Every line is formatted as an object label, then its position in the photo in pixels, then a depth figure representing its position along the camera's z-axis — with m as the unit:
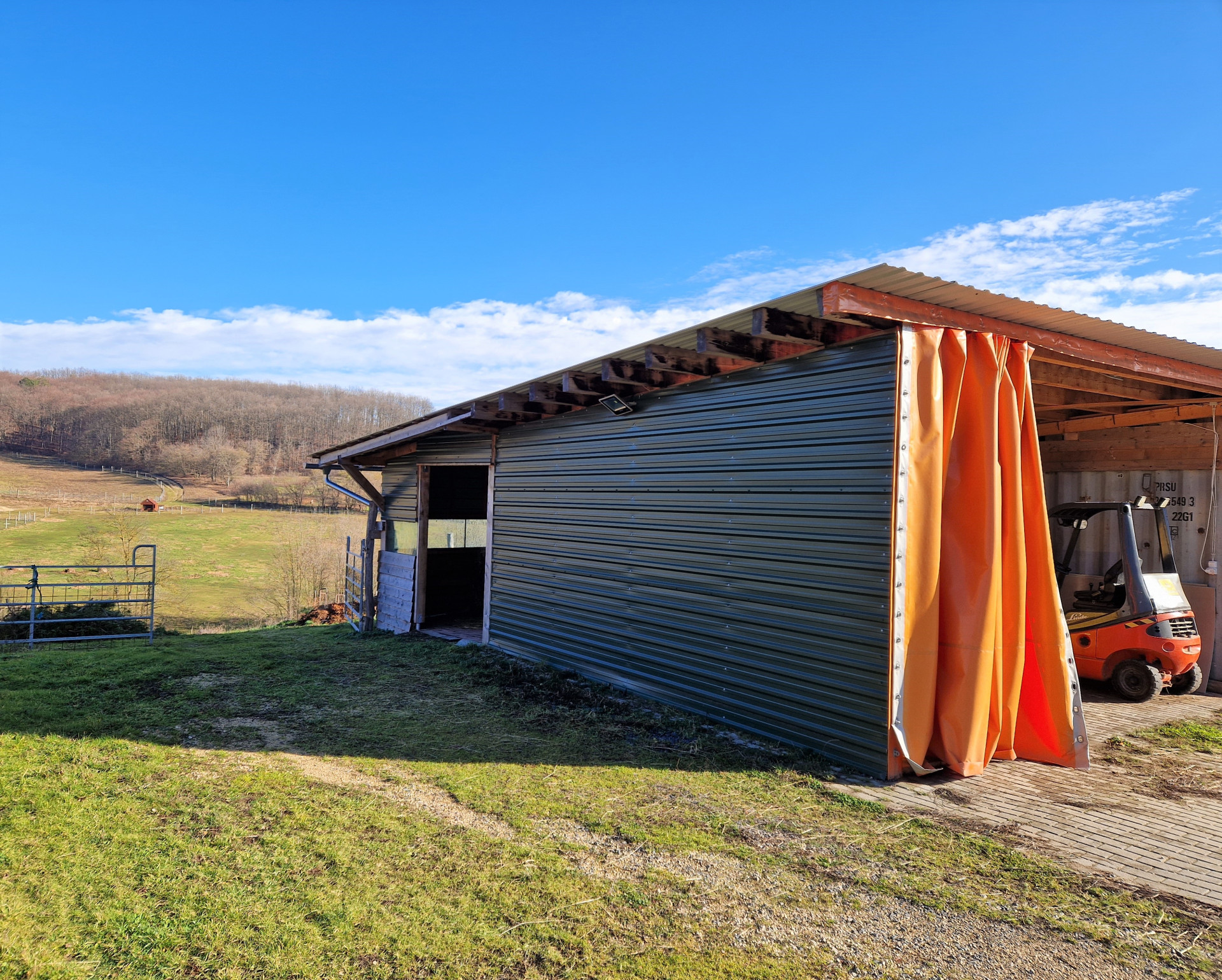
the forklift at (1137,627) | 7.48
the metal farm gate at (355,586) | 12.91
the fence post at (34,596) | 9.70
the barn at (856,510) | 5.17
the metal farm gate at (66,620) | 9.88
